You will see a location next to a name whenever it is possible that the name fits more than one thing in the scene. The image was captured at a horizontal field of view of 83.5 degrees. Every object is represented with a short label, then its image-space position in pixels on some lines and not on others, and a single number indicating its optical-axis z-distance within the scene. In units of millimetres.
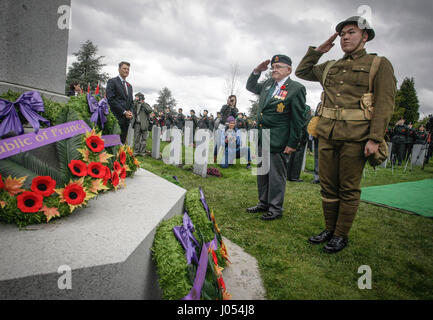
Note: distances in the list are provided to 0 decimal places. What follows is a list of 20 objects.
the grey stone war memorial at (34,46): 2004
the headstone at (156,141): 8930
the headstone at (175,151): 8383
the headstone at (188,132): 13247
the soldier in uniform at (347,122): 2539
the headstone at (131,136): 9161
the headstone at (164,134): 15887
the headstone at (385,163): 13095
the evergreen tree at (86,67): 34188
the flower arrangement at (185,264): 1422
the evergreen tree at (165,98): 63562
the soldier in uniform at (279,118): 3629
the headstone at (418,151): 13444
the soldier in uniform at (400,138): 14224
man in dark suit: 6027
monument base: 1090
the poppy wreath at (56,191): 1452
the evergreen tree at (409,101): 38469
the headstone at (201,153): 7014
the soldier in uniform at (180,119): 22848
